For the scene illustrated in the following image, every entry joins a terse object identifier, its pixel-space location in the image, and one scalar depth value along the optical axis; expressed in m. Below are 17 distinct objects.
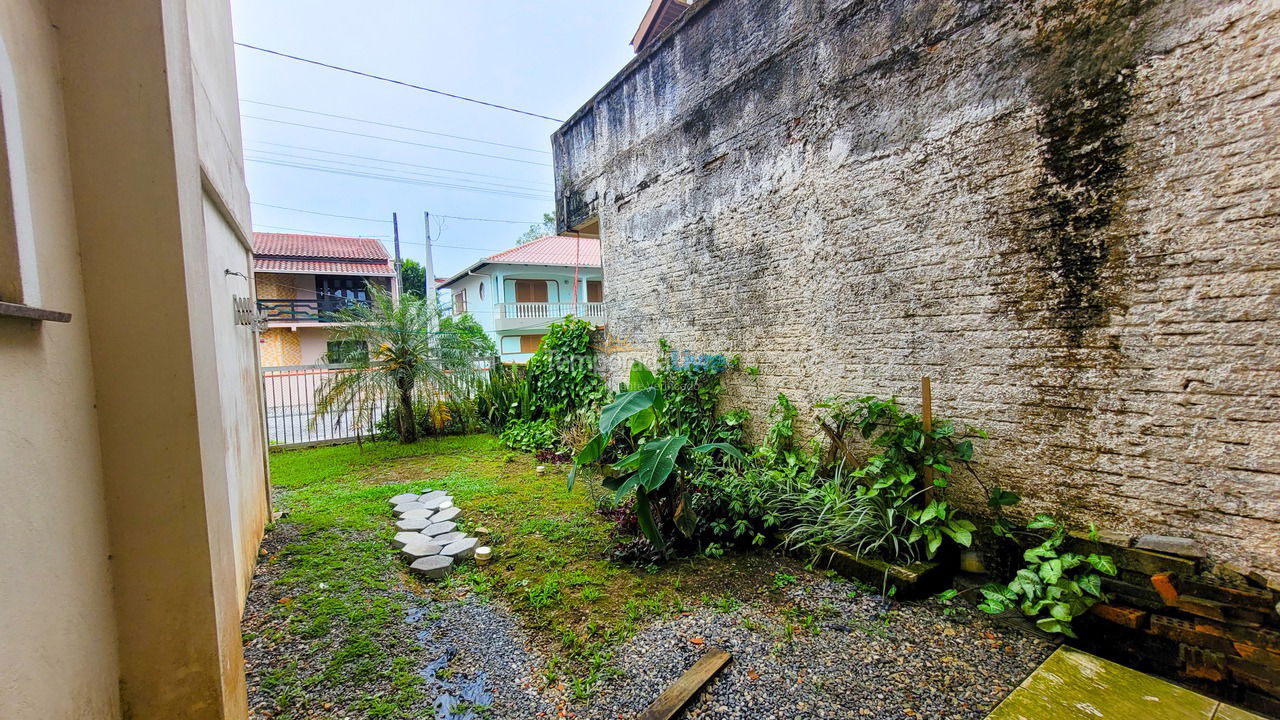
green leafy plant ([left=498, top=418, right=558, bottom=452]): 6.41
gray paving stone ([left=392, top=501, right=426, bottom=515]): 4.14
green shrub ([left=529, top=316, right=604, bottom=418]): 6.68
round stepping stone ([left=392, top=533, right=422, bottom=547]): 3.45
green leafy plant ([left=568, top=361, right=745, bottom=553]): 3.00
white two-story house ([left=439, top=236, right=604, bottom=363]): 16.66
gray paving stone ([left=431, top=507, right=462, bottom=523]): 3.91
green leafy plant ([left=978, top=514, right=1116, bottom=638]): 2.17
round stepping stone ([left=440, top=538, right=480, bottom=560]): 3.26
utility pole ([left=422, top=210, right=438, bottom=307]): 16.12
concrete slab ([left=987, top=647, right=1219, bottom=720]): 1.76
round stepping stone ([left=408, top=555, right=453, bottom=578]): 3.03
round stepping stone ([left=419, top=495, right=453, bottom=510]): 4.23
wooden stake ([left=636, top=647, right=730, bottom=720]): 1.80
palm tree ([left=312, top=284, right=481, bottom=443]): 6.28
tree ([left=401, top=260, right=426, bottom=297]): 26.72
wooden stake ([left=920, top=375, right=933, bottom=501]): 2.81
